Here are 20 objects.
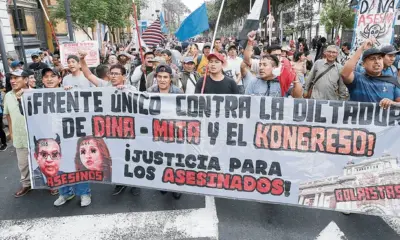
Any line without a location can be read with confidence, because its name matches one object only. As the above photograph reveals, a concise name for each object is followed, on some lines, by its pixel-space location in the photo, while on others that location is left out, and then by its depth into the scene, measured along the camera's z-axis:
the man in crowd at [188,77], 5.52
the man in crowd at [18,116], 4.14
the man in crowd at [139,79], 5.99
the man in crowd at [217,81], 4.30
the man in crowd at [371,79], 3.47
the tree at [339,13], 23.00
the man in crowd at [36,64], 8.28
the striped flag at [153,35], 6.48
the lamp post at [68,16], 8.69
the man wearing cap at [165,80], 4.09
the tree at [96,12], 14.77
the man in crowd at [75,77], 4.93
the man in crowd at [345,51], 9.49
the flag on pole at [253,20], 4.61
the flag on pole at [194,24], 5.80
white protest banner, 3.20
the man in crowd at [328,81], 4.88
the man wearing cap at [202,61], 6.98
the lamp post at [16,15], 9.90
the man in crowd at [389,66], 5.01
